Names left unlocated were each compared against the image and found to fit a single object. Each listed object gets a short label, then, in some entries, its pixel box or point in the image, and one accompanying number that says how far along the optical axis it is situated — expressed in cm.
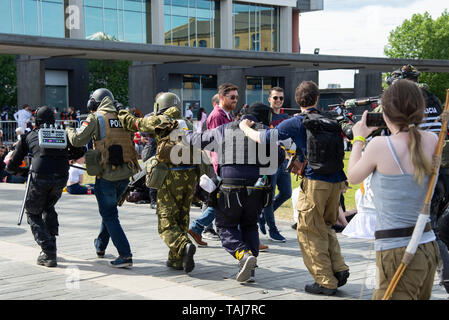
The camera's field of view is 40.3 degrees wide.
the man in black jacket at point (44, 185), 684
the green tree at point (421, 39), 7288
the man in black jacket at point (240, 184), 615
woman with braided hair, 331
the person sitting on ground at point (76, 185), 1340
